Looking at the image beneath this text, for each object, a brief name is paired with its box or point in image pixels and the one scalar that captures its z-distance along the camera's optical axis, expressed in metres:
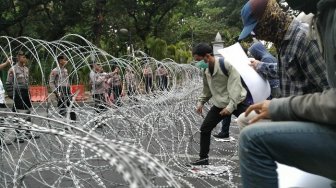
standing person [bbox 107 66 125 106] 10.86
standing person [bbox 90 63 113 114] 9.52
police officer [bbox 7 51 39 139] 8.17
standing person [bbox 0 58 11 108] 8.27
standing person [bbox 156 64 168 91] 11.65
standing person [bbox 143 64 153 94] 10.58
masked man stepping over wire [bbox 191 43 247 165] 5.60
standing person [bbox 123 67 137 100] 8.83
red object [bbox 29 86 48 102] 12.84
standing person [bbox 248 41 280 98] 3.97
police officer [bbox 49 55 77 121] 8.35
